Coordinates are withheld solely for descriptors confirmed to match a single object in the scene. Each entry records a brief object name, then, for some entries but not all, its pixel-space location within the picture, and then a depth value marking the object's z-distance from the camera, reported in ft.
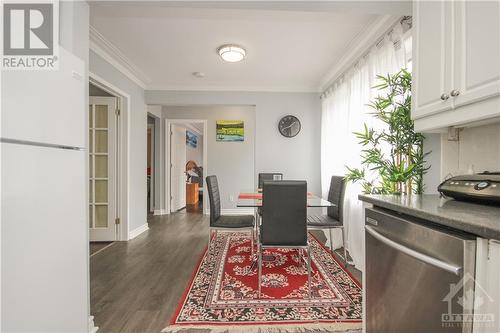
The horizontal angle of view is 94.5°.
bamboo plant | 5.45
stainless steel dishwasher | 2.46
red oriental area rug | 5.50
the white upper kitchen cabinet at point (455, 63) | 3.14
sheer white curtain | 7.35
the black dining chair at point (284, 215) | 6.67
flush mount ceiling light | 9.09
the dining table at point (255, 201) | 7.84
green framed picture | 18.24
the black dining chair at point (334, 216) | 8.81
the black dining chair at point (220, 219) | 8.95
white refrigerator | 2.88
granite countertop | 2.32
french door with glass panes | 11.36
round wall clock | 13.85
